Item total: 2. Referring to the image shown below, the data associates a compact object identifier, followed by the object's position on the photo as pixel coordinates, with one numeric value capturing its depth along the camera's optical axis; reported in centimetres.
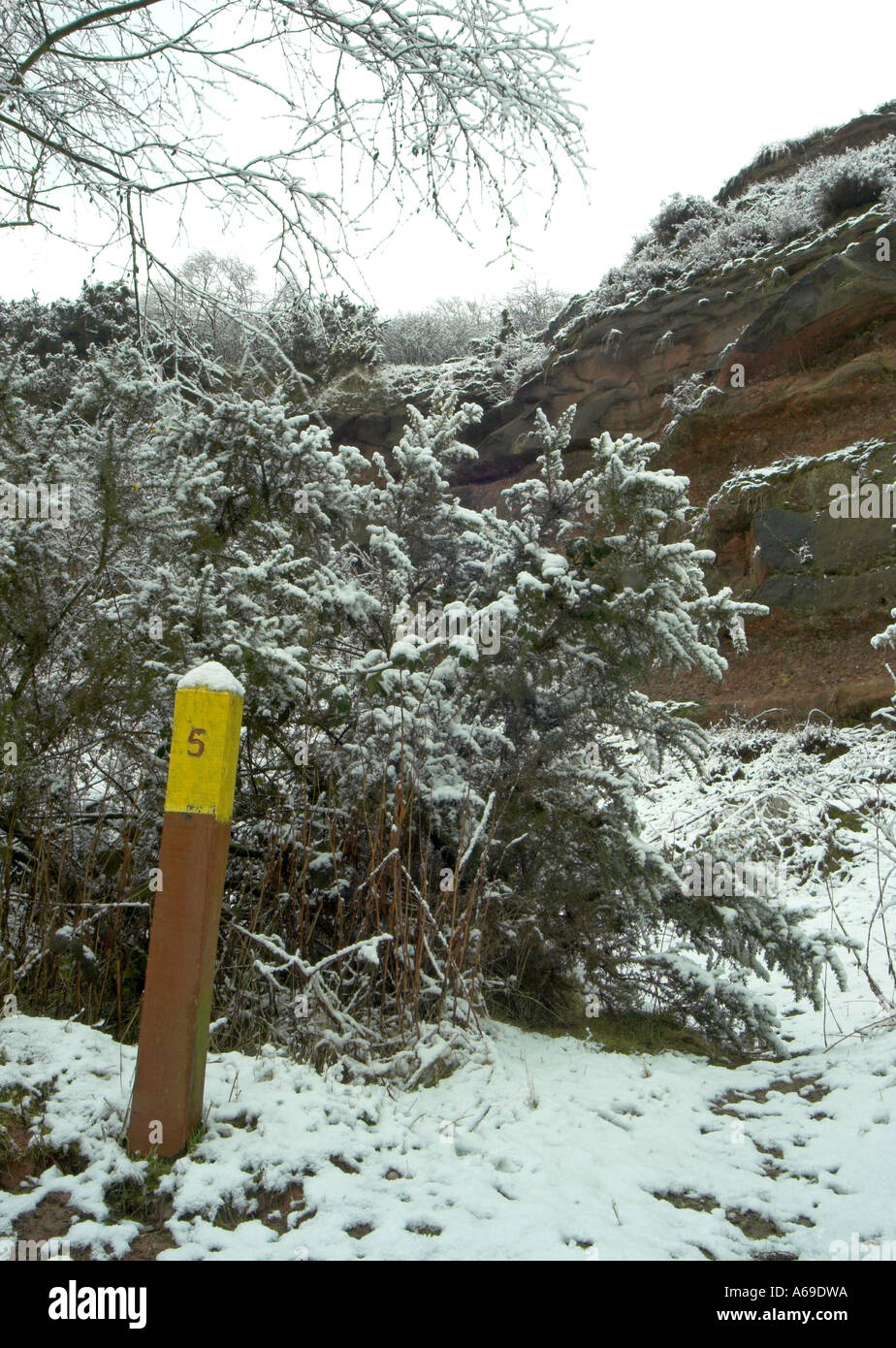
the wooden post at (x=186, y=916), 266
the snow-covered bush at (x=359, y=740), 400
